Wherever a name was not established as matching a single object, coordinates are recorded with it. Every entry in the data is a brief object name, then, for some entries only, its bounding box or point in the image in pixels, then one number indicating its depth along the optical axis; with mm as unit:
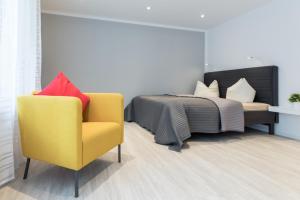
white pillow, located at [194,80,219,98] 4496
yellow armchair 1450
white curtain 1657
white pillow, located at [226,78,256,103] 3592
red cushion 1818
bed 2684
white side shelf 2871
